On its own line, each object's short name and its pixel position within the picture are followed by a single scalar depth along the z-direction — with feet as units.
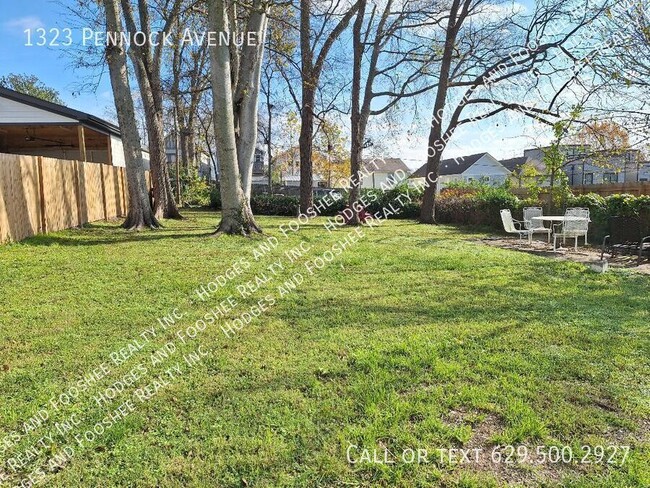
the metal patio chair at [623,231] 32.64
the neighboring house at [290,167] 126.25
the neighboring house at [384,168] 181.27
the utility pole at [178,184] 66.95
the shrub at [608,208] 32.24
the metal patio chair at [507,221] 35.65
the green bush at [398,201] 61.77
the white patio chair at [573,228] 29.79
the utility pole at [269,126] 91.61
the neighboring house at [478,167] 141.18
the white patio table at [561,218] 29.79
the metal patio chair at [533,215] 37.70
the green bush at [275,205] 64.80
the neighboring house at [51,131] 44.91
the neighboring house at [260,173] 166.90
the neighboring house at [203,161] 124.93
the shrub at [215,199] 70.08
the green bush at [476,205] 45.80
